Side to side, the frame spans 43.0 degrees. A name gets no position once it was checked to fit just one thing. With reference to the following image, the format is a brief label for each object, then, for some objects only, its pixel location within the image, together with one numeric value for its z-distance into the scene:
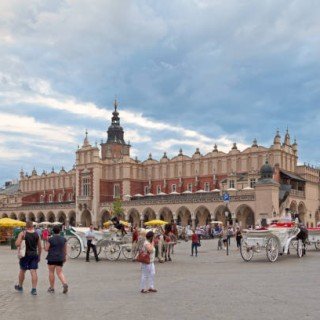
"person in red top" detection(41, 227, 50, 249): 23.58
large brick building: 44.69
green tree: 49.38
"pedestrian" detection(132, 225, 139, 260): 15.91
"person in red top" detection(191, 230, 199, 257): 18.18
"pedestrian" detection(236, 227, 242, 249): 20.72
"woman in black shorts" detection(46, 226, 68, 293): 8.70
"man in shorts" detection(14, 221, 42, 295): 8.72
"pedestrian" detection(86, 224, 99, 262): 15.88
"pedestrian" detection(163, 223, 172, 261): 16.19
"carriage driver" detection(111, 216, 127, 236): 17.16
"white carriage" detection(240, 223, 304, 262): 14.59
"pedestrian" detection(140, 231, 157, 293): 8.64
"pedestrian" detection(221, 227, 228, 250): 19.48
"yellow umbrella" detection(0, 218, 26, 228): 27.75
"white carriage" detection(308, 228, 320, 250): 18.77
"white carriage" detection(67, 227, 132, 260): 16.54
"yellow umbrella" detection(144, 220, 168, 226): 33.06
